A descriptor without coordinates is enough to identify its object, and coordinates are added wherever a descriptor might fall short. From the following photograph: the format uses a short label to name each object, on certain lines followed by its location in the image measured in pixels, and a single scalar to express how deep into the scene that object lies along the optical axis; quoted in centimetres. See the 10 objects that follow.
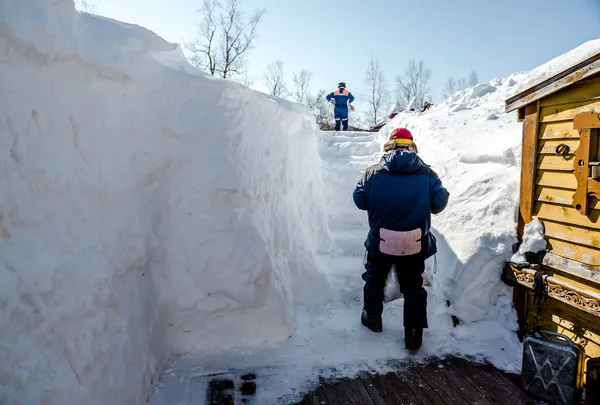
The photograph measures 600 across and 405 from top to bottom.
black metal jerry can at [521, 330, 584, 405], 251
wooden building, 266
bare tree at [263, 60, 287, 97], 2630
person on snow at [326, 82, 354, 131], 1128
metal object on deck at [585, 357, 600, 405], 235
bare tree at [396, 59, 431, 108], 3347
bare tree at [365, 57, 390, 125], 3131
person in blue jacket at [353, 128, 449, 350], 315
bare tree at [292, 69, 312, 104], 3014
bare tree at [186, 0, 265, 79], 2020
